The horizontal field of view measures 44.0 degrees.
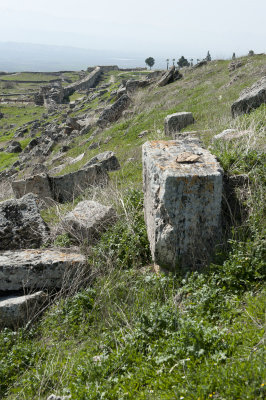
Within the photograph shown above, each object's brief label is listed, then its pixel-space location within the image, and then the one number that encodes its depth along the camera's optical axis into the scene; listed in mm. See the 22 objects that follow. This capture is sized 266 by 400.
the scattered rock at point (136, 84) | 29594
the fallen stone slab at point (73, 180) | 9500
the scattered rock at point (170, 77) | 27172
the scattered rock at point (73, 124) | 27188
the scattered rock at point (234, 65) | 22250
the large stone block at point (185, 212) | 4031
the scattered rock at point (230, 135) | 6074
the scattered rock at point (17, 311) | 4316
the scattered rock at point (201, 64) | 30016
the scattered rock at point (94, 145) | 17467
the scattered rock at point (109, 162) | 10852
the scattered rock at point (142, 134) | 14468
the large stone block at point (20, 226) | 5676
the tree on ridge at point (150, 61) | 102831
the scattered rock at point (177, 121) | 11921
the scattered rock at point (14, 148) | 34062
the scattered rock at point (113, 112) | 22922
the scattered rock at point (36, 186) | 9344
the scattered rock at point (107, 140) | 17016
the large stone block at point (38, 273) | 4688
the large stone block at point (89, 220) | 5561
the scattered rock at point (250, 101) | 9578
